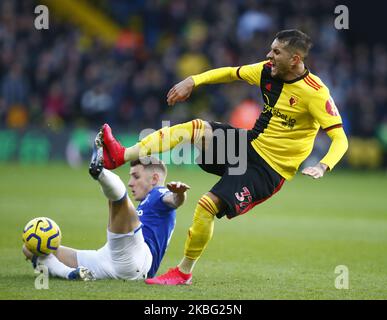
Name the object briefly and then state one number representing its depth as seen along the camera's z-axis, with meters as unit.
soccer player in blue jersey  13.84
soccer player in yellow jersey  14.16
